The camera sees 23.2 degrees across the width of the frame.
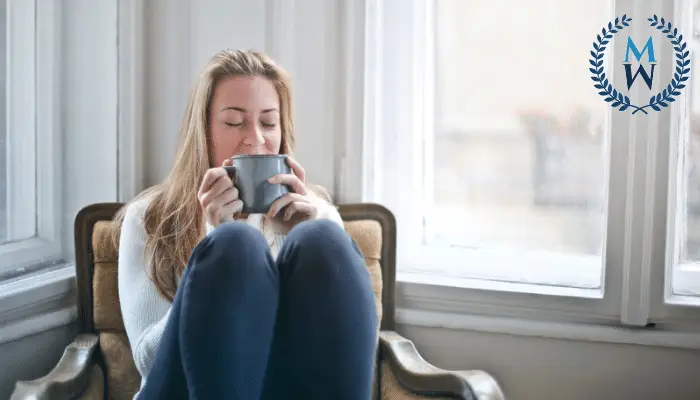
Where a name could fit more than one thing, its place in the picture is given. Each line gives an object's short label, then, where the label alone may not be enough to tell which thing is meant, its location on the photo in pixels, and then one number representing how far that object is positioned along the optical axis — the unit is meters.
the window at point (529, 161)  2.71
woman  2.27
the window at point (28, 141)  2.80
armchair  2.56
